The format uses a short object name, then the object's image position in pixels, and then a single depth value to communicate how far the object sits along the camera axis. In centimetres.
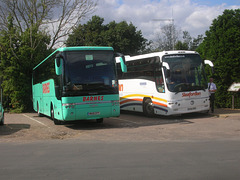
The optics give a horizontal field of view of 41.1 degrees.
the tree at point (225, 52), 1966
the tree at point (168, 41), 4912
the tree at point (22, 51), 2208
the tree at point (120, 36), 4537
